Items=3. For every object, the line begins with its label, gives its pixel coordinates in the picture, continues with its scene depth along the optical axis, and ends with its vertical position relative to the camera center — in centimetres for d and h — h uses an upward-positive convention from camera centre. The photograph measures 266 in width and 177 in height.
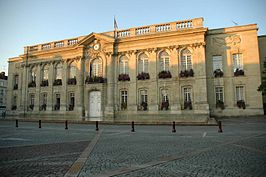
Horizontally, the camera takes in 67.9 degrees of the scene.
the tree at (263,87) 1752 +100
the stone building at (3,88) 5417 +390
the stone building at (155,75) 2120 +296
